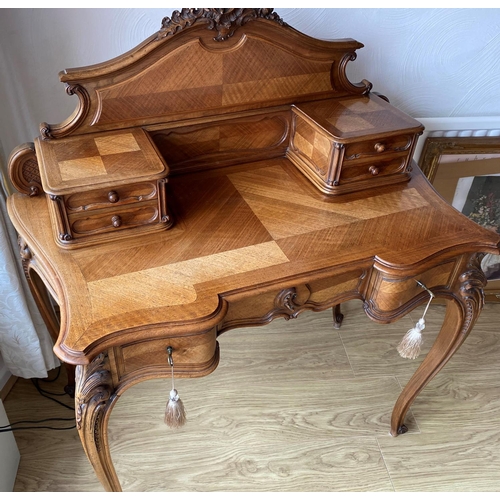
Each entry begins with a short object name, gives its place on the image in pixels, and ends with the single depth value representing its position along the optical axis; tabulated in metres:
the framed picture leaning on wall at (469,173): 1.55
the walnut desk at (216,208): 0.84
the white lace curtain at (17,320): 1.17
